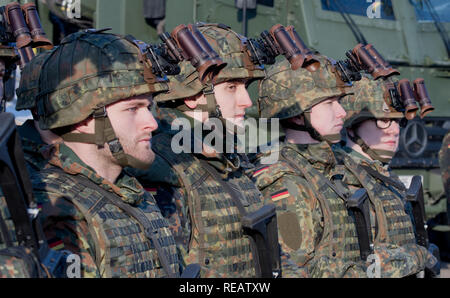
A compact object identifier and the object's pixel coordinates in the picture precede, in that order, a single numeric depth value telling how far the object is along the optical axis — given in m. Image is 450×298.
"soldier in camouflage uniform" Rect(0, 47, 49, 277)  6.27
